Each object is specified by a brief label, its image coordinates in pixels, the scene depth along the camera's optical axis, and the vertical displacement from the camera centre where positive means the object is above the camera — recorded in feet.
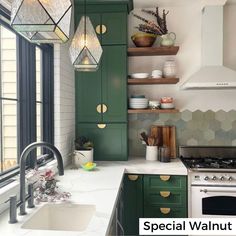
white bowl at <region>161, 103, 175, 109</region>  9.96 +0.37
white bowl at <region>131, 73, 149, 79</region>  9.86 +1.49
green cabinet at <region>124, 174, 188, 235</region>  8.50 -2.65
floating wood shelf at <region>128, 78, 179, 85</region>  9.77 +1.27
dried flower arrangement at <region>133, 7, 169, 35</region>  9.87 +3.31
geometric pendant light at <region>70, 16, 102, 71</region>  5.88 +1.55
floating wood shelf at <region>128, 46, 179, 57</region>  9.73 +2.38
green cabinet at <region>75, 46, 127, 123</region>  9.73 +0.92
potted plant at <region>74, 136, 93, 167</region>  9.03 -1.20
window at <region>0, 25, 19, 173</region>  6.33 +0.48
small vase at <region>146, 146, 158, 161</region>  9.88 -1.38
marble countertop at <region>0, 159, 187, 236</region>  4.08 -1.70
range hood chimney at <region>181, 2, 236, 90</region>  9.45 +2.68
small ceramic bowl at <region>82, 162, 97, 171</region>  8.29 -1.58
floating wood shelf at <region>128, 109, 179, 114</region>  9.76 +0.17
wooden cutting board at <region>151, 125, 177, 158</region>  10.43 -0.76
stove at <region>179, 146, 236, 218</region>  8.14 -2.29
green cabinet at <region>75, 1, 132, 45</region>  9.60 +3.40
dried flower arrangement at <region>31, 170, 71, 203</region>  5.49 -1.61
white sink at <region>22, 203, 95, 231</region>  5.22 -1.98
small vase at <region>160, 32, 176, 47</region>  9.77 +2.74
